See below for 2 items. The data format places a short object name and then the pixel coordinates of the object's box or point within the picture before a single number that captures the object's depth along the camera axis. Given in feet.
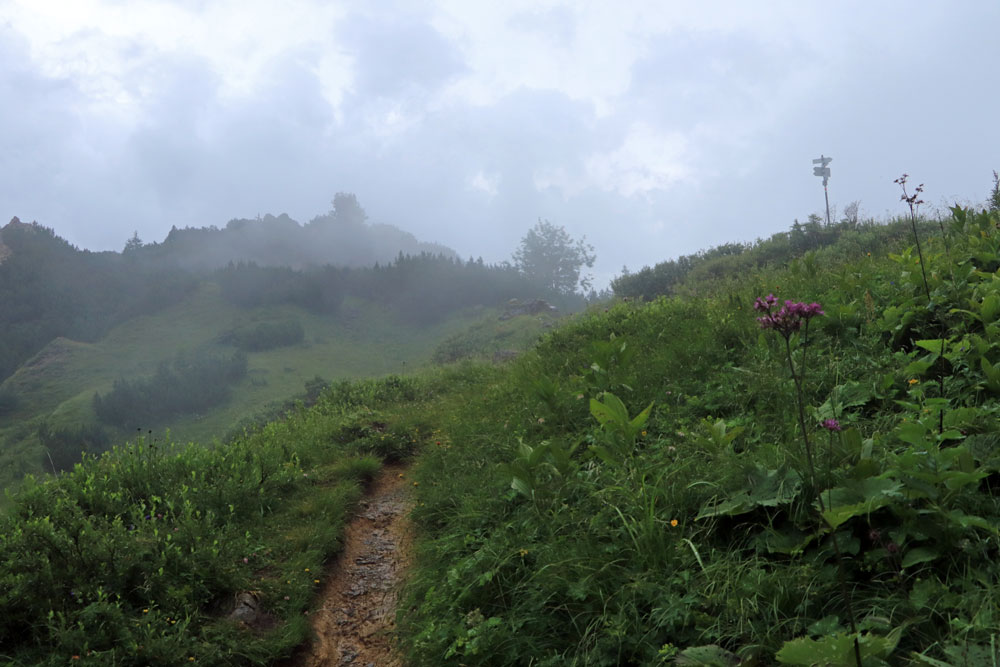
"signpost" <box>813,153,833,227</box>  89.22
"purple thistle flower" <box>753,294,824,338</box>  7.70
